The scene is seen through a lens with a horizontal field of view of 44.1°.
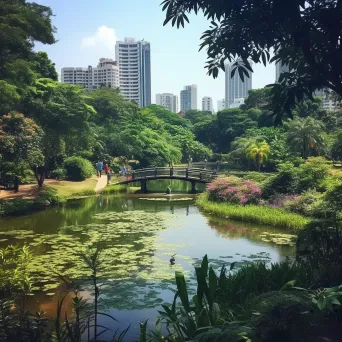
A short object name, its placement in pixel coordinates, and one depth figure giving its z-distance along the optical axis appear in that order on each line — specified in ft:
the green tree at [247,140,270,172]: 114.73
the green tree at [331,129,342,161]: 105.30
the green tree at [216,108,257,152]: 172.76
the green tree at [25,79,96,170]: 69.21
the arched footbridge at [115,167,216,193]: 87.30
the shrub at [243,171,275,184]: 73.82
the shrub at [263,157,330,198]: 59.26
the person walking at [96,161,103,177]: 99.87
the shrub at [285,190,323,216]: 49.80
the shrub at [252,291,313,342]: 10.89
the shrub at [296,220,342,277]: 22.16
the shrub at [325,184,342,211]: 32.28
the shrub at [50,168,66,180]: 88.90
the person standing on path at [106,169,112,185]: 91.79
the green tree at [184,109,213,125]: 262.26
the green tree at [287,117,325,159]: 108.37
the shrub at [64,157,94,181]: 91.91
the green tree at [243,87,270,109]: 194.80
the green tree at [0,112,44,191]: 55.26
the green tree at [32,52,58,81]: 84.29
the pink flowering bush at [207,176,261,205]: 60.90
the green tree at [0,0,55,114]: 52.37
